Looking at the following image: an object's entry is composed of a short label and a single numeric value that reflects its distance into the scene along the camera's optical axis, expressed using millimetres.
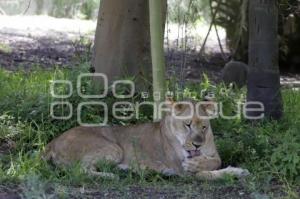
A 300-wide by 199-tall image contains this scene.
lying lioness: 12672
